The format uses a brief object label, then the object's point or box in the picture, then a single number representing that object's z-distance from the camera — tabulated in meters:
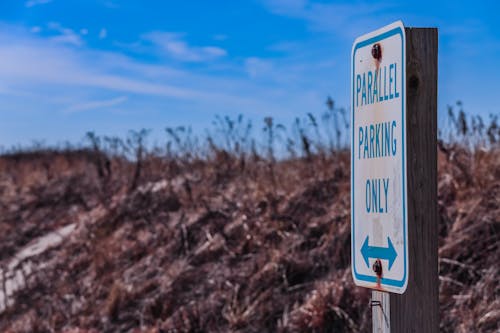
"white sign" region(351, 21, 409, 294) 2.88
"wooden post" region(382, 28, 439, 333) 2.95
